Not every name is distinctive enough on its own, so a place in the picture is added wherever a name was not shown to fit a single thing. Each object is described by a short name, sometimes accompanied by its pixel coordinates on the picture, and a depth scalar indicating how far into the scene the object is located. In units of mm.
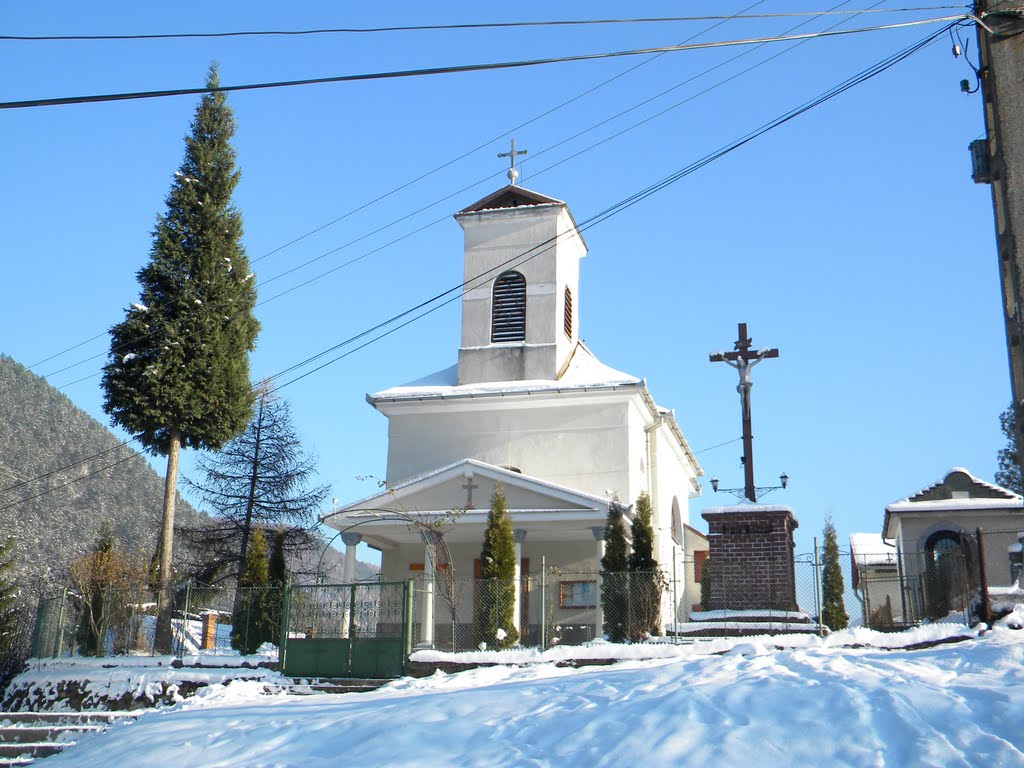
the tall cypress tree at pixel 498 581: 18766
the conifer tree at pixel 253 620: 20969
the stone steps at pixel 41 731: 14406
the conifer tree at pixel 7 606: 22766
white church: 22641
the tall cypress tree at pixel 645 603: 18297
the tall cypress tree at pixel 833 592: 20469
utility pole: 11180
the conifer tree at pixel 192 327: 25031
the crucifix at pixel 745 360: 21516
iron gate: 17062
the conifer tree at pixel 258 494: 31625
